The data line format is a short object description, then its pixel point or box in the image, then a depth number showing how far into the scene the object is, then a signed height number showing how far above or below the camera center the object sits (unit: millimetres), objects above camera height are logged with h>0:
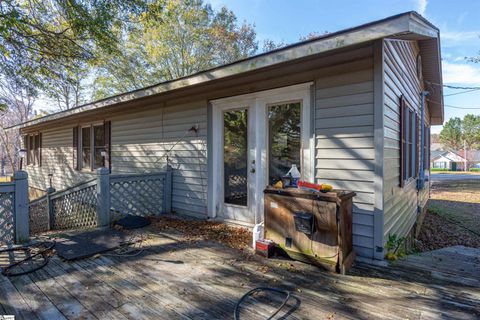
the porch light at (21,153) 7610 +153
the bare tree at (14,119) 17672 +2946
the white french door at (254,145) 3615 +200
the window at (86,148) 7680 +292
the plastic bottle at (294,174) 3208 -206
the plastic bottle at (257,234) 3264 -949
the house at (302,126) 2941 +499
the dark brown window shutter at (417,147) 5438 +206
